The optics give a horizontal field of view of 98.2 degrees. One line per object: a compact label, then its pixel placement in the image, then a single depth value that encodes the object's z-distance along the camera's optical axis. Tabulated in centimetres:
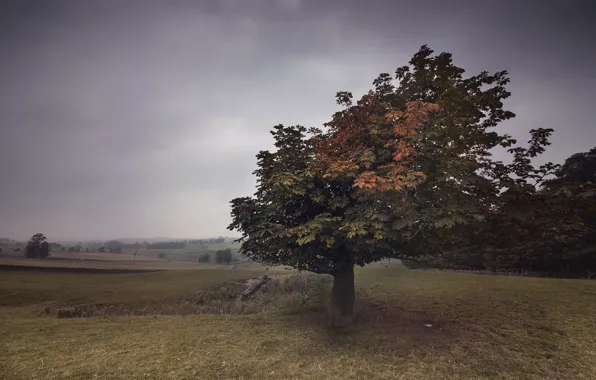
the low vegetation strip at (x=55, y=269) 5209
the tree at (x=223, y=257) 11667
